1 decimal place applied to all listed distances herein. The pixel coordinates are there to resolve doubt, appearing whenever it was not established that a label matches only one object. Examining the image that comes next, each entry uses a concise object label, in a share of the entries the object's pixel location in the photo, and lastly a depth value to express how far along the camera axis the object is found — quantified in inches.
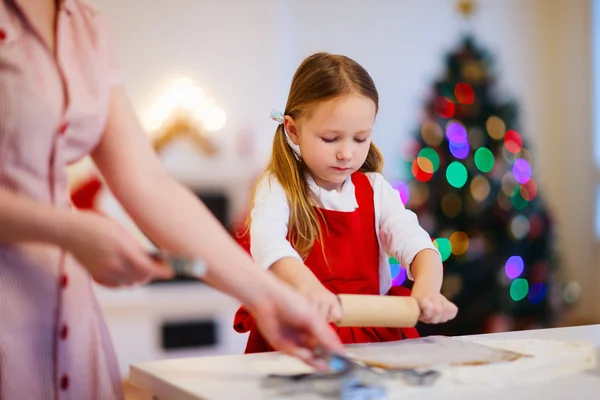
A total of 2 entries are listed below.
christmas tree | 165.0
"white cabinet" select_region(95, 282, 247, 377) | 157.5
